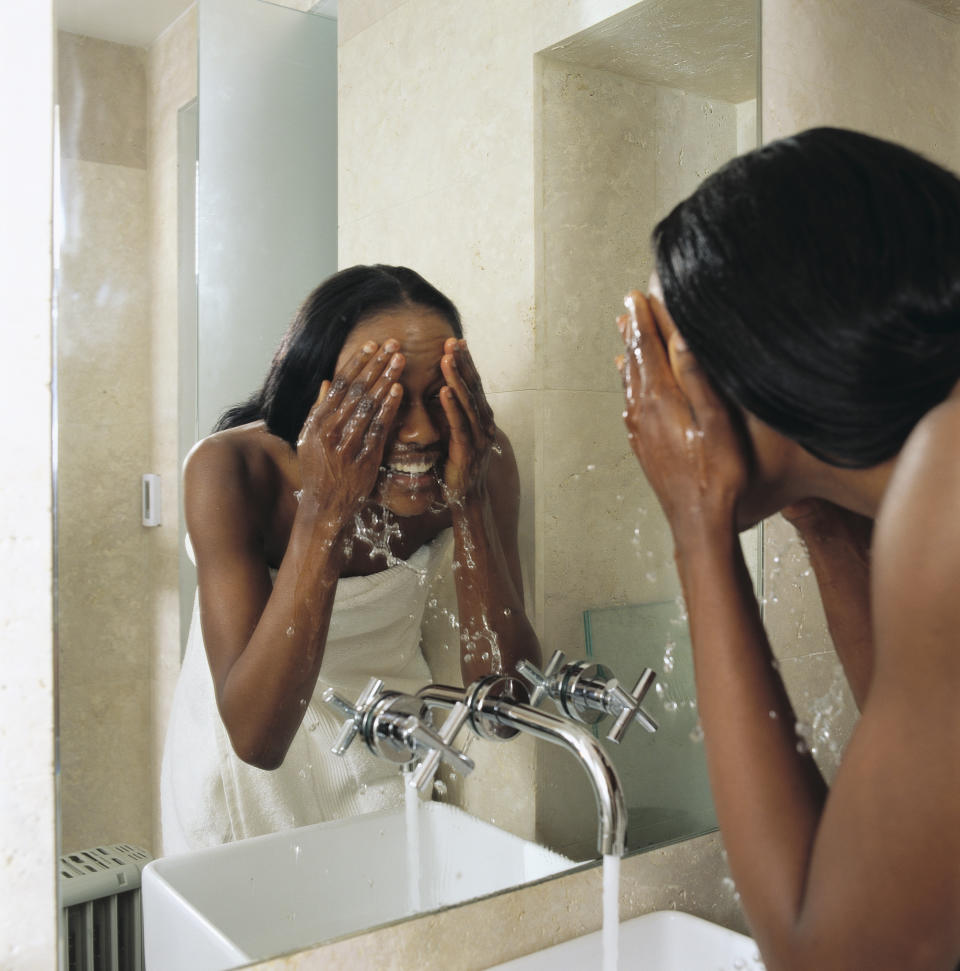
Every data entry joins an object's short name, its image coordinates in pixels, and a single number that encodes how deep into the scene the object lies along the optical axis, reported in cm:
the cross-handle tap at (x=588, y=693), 88
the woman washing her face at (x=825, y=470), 46
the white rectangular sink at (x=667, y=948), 81
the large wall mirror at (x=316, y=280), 65
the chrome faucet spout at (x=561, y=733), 71
